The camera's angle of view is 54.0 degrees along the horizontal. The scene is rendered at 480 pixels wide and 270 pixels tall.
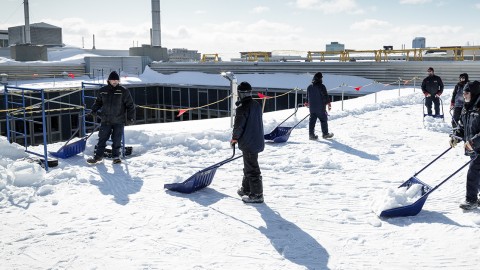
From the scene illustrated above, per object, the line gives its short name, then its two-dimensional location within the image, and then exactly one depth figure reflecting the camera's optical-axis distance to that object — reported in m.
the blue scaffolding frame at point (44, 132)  7.99
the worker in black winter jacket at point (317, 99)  10.86
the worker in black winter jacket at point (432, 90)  13.26
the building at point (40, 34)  46.09
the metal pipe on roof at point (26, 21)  41.28
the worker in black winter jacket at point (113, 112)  8.50
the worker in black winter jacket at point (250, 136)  6.37
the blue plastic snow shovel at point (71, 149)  8.97
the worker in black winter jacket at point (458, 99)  10.79
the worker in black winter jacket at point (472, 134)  5.74
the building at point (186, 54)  50.06
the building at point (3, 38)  52.43
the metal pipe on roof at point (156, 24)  40.38
